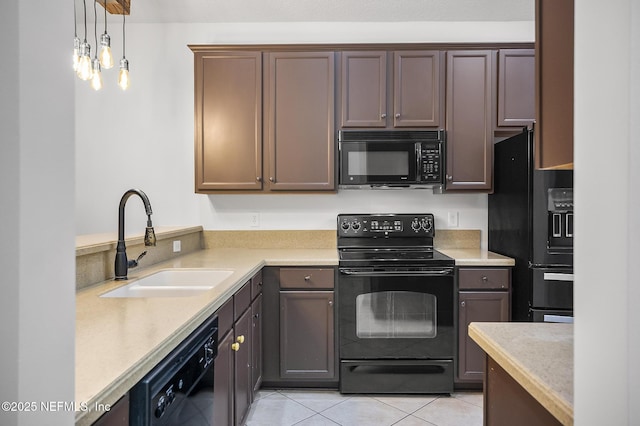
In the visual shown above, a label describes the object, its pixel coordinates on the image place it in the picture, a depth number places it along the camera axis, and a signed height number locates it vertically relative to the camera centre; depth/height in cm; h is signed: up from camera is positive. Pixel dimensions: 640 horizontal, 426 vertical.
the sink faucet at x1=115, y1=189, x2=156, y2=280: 181 -16
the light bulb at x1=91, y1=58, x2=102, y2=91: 206 +69
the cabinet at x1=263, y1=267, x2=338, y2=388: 258 -76
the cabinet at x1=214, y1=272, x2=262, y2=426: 163 -72
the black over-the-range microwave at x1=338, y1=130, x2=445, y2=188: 281 +35
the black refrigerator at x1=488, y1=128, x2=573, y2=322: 234 -21
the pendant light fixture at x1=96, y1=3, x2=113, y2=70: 196 +76
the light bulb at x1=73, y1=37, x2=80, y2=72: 188 +73
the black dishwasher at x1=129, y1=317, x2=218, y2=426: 89 -48
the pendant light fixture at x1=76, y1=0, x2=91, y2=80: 189 +68
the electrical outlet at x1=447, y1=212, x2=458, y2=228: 318 -9
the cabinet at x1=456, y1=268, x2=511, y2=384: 258 -64
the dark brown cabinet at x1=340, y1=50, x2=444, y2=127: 283 +85
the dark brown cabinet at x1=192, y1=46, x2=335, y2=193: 284 +67
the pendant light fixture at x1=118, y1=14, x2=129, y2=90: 215 +71
